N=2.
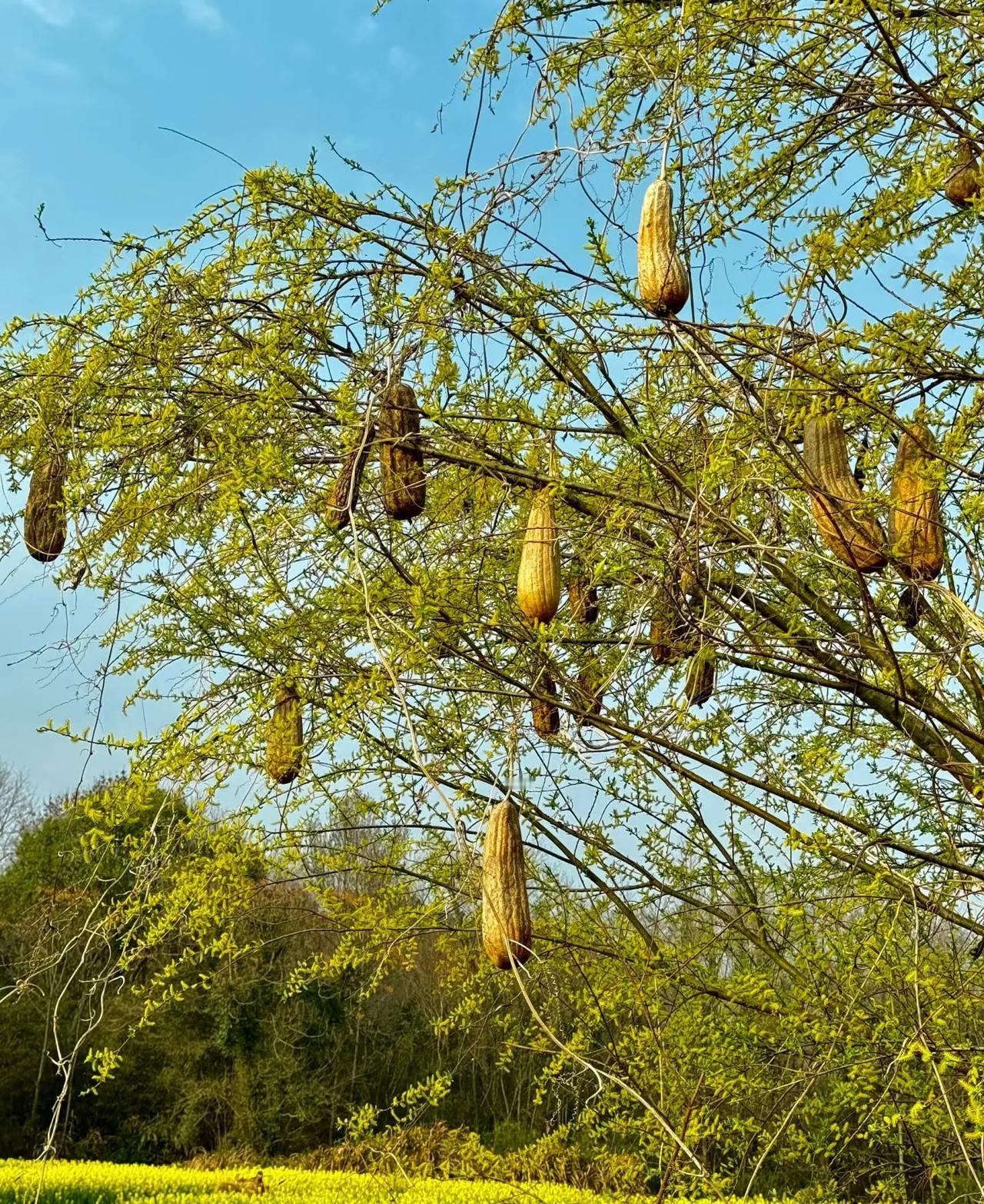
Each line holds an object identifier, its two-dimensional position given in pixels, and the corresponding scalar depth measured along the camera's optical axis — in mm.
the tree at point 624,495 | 2850
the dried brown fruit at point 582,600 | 3705
